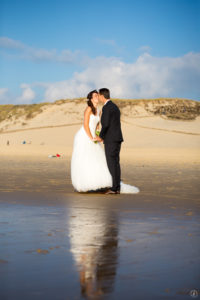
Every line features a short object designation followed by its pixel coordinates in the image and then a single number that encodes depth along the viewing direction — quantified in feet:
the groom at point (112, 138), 34.59
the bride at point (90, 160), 34.63
